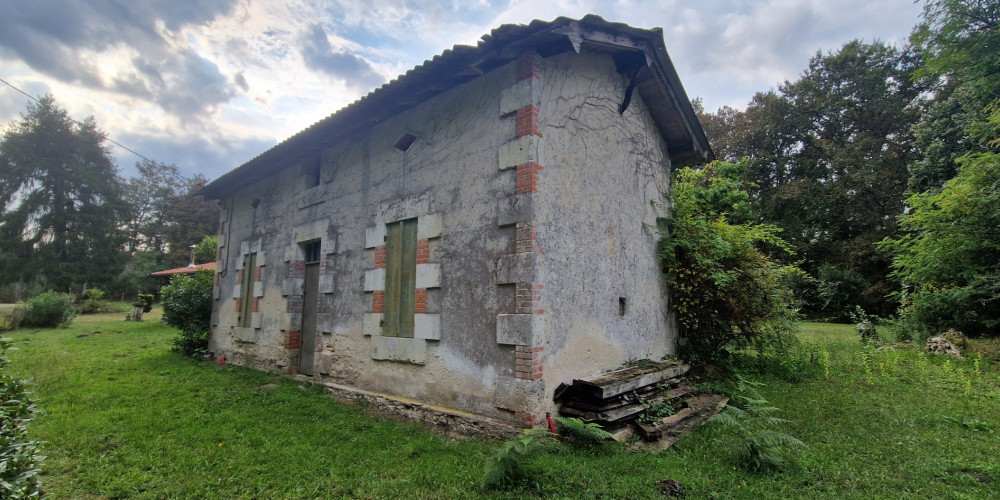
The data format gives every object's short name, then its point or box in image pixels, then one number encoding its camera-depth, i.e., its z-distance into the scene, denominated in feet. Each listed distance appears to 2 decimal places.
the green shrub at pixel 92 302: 78.89
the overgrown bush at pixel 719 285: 24.73
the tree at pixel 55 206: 96.02
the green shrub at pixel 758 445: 13.07
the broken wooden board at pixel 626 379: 15.53
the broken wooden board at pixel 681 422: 15.43
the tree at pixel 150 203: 121.39
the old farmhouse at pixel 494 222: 16.46
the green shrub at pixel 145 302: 69.01
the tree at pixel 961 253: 32.37
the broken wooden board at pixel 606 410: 15.28
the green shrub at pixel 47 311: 55.11
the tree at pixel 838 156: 68.64
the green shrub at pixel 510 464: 11.84
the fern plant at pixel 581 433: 13.97
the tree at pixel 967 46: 33.32
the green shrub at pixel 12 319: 52.54
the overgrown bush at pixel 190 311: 37.91
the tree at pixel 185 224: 116.26
